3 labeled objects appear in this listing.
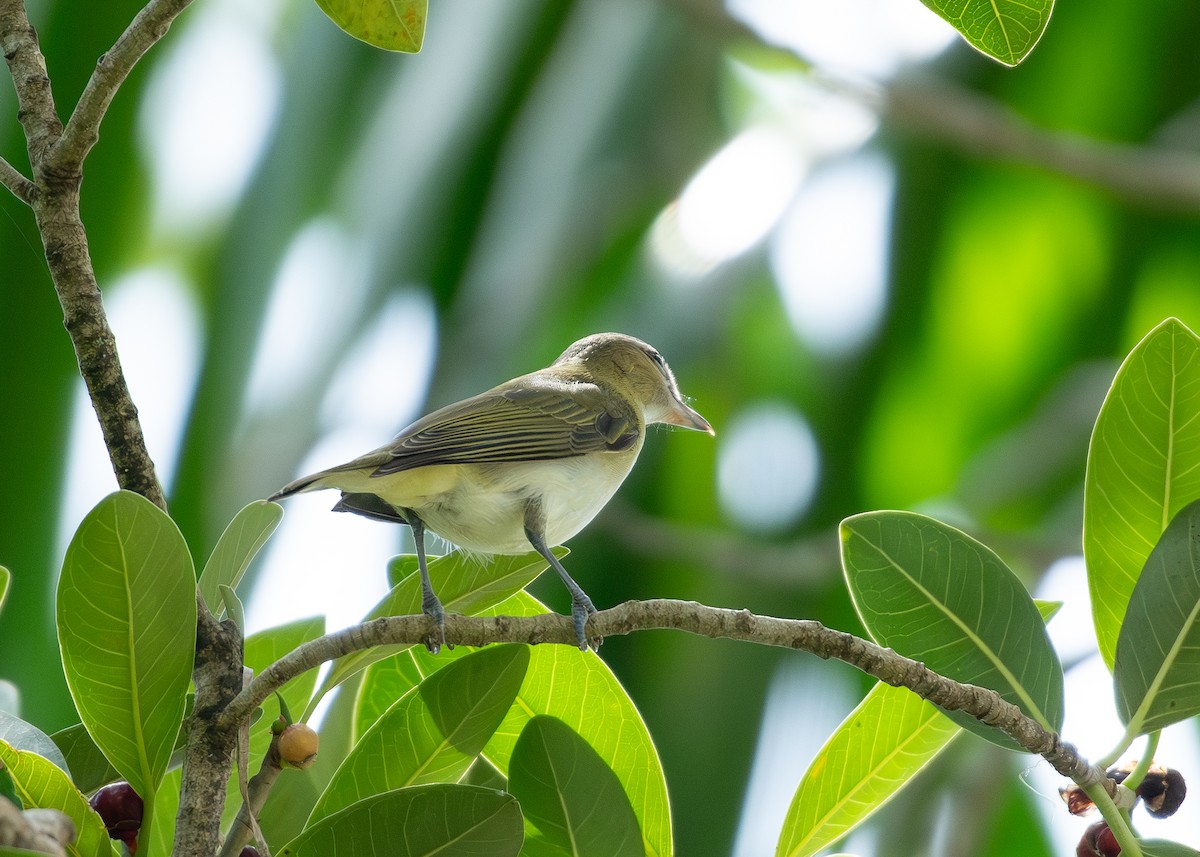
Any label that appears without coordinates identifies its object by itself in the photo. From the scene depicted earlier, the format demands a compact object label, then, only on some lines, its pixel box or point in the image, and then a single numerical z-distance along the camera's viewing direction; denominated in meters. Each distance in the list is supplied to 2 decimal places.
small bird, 5.51
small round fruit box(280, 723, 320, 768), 5.32
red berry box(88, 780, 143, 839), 5.34
